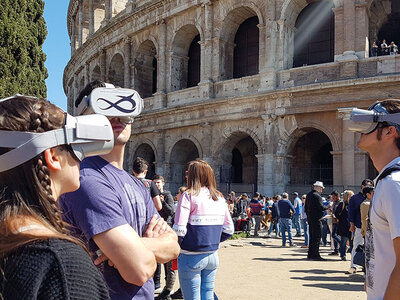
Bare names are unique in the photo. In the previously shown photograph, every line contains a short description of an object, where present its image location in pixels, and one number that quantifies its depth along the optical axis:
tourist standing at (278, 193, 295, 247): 12.30
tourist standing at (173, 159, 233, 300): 3.94
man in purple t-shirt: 1.84
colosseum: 15.93
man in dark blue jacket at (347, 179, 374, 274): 8.07
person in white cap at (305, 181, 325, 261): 9.76
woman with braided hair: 1.09
